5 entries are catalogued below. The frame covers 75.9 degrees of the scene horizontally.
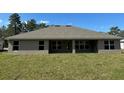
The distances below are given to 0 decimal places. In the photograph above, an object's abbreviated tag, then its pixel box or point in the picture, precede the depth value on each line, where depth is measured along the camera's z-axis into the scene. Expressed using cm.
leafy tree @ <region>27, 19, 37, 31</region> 2834
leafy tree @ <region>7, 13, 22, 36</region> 2840
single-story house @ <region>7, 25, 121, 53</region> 957
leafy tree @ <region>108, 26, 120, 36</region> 3564
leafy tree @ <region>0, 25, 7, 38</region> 3185
